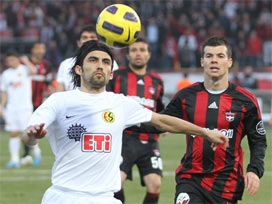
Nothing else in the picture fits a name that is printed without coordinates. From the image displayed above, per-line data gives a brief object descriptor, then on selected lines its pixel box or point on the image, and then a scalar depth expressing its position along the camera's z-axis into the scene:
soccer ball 14.45
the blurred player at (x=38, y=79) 28.41
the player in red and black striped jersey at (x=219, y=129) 12.36
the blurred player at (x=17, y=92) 29.39
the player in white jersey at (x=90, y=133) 10.41
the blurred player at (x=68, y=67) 17.44
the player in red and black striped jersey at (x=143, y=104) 16.92
